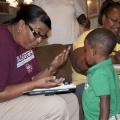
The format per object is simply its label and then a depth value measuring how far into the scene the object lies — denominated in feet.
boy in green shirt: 6.49
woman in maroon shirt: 6.34
